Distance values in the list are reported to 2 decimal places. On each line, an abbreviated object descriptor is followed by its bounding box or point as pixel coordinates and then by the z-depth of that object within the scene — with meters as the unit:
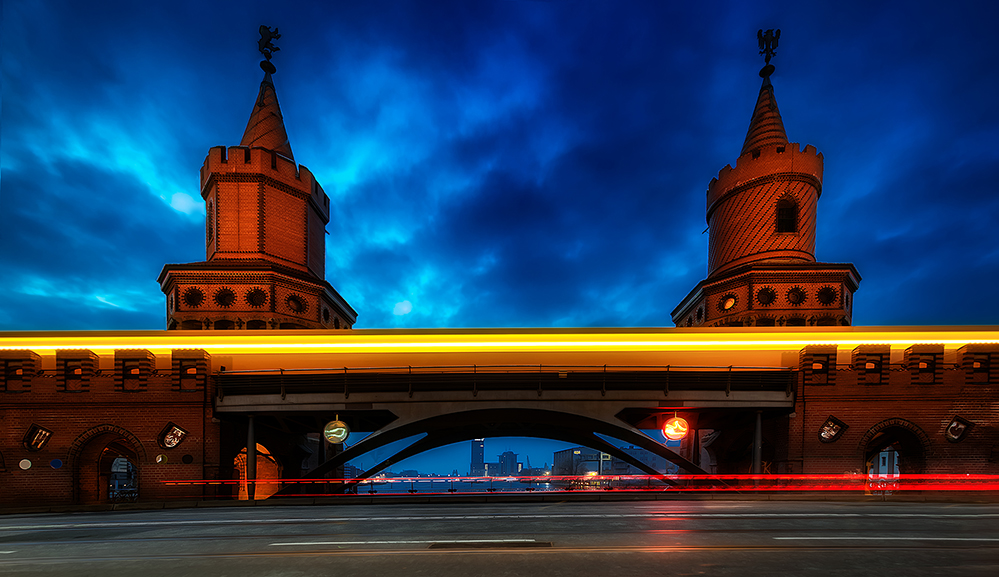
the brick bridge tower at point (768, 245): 20.89
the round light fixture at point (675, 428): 15.09
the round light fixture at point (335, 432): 15.27
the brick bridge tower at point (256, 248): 20.28
